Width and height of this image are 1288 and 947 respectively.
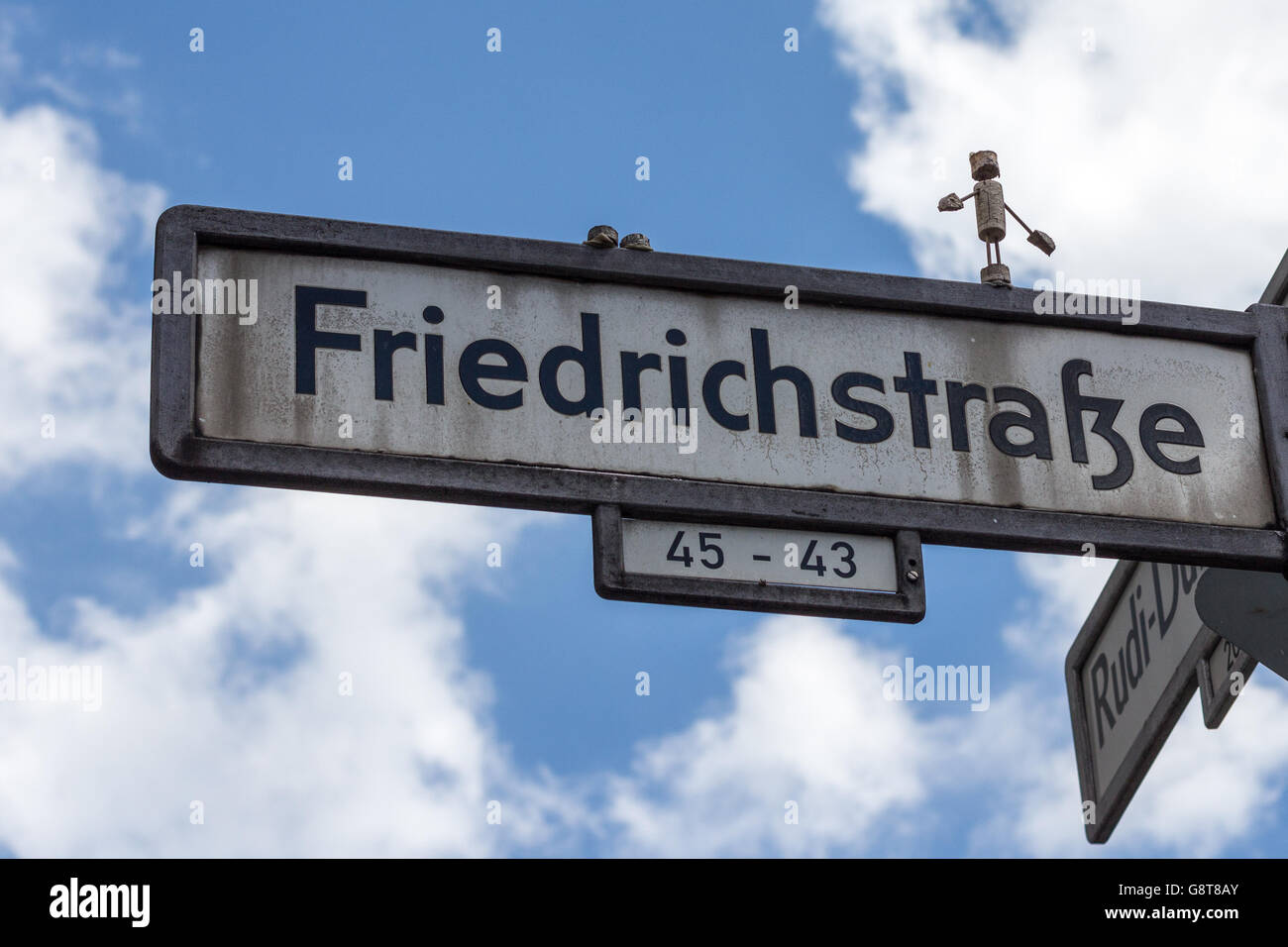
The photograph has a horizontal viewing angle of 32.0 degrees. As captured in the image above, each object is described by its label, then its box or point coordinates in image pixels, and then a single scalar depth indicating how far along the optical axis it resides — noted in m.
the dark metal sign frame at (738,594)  4.11
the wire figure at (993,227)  4.77
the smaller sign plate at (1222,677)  5.43
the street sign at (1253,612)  4.84
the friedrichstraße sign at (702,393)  4.20
